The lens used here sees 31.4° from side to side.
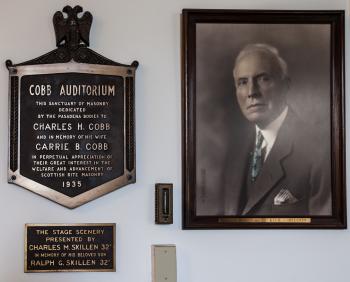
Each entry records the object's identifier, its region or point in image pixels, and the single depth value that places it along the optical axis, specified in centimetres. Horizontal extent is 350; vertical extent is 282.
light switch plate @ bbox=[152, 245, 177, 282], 244
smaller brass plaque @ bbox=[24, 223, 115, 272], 252
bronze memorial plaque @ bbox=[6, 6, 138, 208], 253
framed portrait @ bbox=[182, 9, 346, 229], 257
